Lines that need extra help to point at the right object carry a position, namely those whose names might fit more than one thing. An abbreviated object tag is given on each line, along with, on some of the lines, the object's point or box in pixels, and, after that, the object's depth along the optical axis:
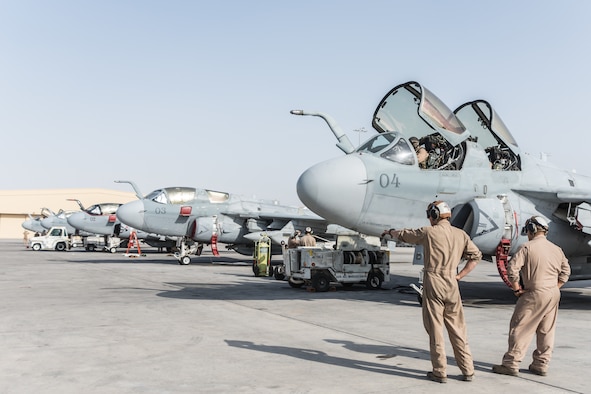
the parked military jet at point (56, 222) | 38.29
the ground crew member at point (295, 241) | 14.91
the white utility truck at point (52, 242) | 35.69
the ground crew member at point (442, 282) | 5.00
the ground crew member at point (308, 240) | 14.56
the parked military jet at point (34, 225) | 45.53
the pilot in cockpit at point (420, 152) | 10.30
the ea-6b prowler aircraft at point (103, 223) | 30.18
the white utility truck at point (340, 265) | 12.91
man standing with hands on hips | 5.26
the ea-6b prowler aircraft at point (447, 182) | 9.45
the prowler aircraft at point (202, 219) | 22.25
